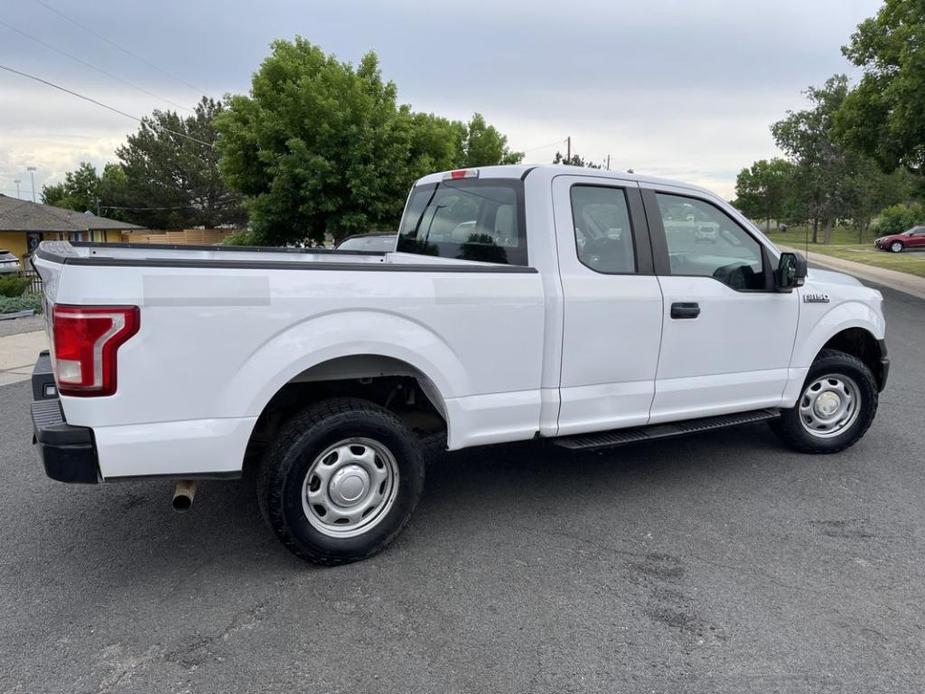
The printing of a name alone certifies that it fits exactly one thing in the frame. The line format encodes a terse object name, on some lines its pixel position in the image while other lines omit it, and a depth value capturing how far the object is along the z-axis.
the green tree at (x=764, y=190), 69.75
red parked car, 40.09
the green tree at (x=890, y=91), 14.52
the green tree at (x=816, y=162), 53.84
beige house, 42.28
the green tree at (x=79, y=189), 77.38
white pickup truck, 2.90
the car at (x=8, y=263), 32.07
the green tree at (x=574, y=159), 57.79
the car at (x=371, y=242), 10.18
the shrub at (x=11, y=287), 15.45
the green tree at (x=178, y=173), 55.00
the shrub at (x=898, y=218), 51.25
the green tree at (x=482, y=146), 32.75
